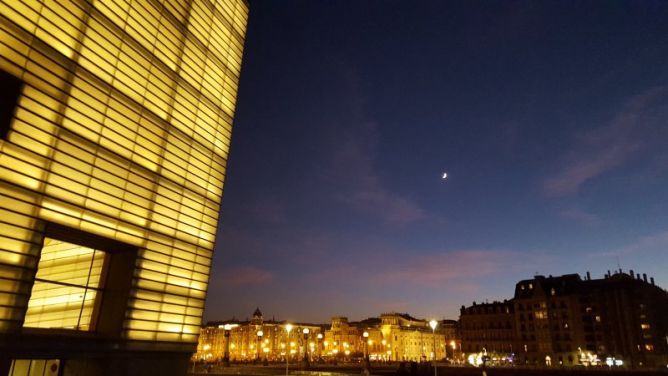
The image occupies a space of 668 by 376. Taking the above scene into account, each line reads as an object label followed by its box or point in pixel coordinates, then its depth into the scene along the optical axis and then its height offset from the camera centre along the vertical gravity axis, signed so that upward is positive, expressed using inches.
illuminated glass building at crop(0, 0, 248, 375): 936.9 +363.3
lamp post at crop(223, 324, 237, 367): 2825.8 -108.8
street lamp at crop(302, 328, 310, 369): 3218.5 -123.2
